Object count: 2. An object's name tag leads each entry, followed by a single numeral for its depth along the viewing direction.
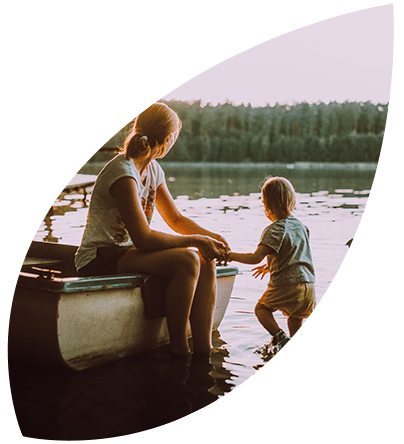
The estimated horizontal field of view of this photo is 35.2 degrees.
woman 2.38
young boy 2.45
